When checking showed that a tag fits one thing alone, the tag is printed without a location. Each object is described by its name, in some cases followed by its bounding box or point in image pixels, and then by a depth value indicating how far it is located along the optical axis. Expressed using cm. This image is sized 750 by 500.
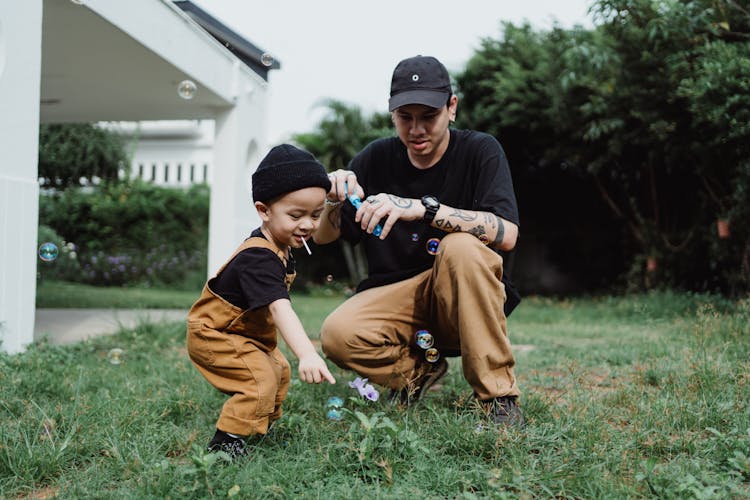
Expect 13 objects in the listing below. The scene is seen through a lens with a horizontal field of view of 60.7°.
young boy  194
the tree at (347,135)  1282
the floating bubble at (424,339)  257
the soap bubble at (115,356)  341
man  226
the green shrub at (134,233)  1266
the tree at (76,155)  1498
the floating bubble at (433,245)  254
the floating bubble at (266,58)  373
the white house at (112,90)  329
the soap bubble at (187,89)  450
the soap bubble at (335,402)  209
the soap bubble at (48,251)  329
